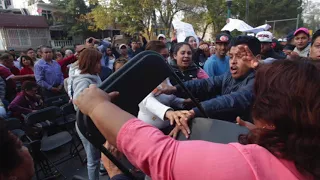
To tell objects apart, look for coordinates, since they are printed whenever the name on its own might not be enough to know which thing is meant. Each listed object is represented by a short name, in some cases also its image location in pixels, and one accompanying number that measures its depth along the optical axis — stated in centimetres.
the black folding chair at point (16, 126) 319
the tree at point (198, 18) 2229
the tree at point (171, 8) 1916
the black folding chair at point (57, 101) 436
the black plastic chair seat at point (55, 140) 315
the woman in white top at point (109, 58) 618
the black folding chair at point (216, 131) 107
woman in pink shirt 65
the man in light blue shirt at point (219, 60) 343
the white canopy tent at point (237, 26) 811
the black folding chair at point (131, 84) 91
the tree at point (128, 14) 1862
